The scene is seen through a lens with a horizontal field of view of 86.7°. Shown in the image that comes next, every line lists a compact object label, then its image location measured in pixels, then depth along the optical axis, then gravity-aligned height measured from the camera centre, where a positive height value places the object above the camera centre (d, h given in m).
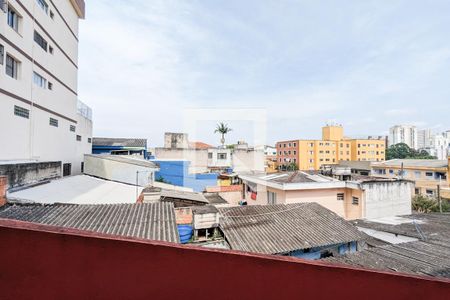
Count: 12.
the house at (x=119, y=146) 28.62 +0.58
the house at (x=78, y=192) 8.35 -1.78
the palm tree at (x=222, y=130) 37.12 +3.44
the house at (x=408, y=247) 5.71 -2.79
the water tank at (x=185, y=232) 7.28 -2.49
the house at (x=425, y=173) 25.59 -2.30
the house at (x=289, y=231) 7.29 -2.67
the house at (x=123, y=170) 15.28 -1.26
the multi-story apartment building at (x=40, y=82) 10.07 +3.62
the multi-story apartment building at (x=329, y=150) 45.16 +0.50
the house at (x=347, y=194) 14.24 -2.55
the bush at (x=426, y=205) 18.78 -4.12
